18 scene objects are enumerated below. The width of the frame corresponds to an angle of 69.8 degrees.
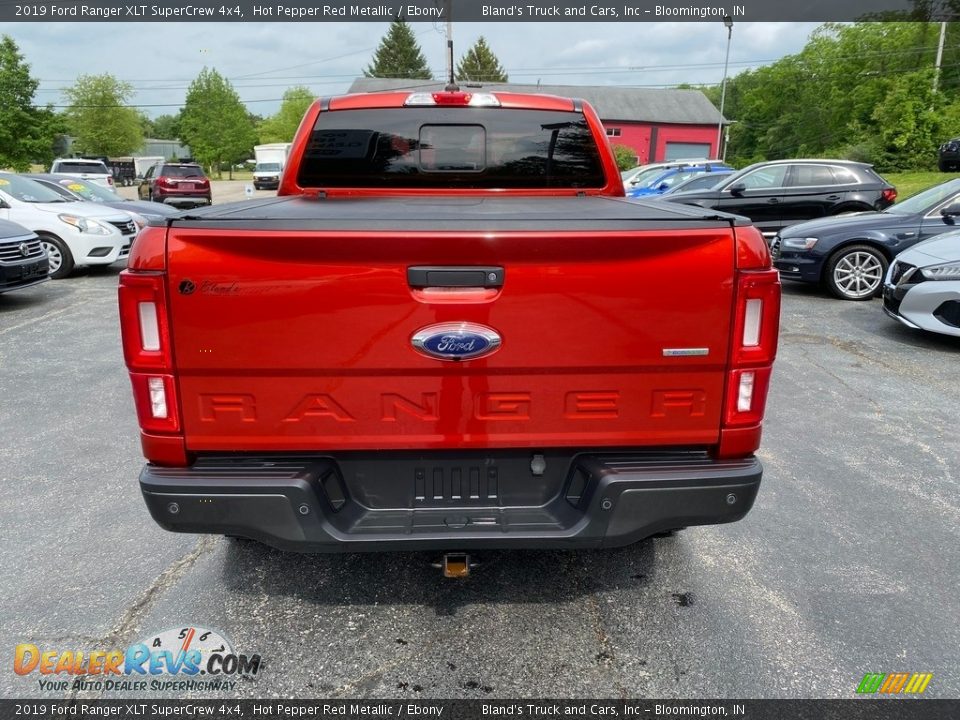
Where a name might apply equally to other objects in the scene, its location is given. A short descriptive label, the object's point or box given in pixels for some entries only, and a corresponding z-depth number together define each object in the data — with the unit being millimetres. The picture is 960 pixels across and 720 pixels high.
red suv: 25594
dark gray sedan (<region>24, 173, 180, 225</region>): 12766
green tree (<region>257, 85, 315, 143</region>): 90062
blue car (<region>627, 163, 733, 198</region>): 19672
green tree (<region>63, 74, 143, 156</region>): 62438
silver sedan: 6781
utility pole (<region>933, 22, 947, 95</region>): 36481
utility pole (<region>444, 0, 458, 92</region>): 33656
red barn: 63906
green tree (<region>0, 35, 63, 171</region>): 38938
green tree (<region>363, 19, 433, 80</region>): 83125
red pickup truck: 2186
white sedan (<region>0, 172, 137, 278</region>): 10625
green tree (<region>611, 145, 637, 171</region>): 54375
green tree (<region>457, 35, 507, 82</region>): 82875
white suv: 25578
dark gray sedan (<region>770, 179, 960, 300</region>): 8852
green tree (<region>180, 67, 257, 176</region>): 70250
